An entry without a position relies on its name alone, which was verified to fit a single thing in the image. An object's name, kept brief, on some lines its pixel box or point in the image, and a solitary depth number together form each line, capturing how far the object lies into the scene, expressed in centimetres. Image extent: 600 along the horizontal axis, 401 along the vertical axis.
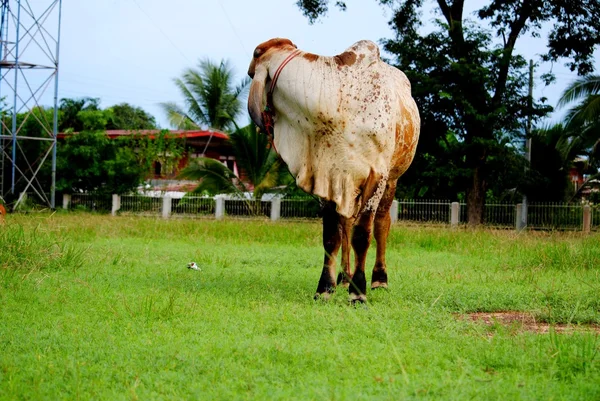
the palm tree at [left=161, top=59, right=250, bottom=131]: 3509
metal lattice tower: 2288
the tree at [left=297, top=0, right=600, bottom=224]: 2083
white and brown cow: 539
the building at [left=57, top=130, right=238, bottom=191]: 3058
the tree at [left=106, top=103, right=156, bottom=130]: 4112
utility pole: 2146
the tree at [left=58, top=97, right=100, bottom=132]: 3447
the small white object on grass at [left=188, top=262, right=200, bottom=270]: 789
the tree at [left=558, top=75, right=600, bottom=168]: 2533
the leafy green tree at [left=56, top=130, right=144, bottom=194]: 2681
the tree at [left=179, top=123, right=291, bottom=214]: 2595
